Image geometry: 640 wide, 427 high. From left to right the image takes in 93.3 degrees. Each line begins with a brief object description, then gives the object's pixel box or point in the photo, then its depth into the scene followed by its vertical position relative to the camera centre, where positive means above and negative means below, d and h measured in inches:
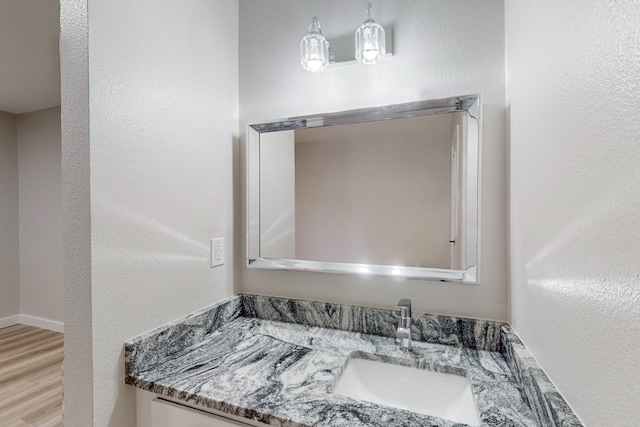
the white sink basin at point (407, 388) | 35.6 -22.4
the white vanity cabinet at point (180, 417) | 31.0 -22.0
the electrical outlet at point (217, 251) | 48.5 -6.7
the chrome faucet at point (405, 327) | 39.7 -15.7
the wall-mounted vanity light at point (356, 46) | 43.8 +24.7
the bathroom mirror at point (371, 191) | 42.6 +2.8
